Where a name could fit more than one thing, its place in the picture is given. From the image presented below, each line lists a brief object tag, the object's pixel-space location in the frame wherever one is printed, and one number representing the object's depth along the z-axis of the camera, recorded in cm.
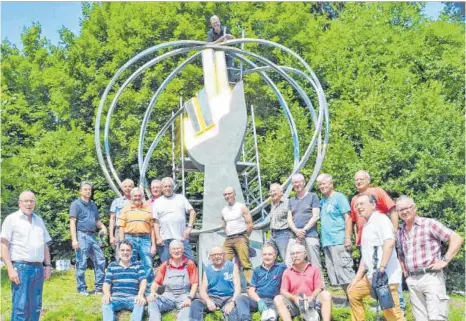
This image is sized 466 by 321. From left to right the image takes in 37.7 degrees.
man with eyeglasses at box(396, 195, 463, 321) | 711
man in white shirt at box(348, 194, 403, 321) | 727
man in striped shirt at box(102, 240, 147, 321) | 836
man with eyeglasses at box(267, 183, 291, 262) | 929
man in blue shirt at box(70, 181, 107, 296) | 1052
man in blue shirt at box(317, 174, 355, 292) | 873
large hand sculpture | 1158
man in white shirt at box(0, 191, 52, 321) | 805
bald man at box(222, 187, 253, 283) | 927
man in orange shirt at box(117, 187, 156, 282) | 962
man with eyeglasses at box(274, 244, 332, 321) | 763
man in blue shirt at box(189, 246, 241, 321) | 817
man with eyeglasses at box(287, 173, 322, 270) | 905
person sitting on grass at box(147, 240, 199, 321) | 825
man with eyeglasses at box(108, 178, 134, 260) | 1019
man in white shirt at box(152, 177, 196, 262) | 959
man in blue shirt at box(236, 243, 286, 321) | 798
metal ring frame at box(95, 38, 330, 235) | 1149
